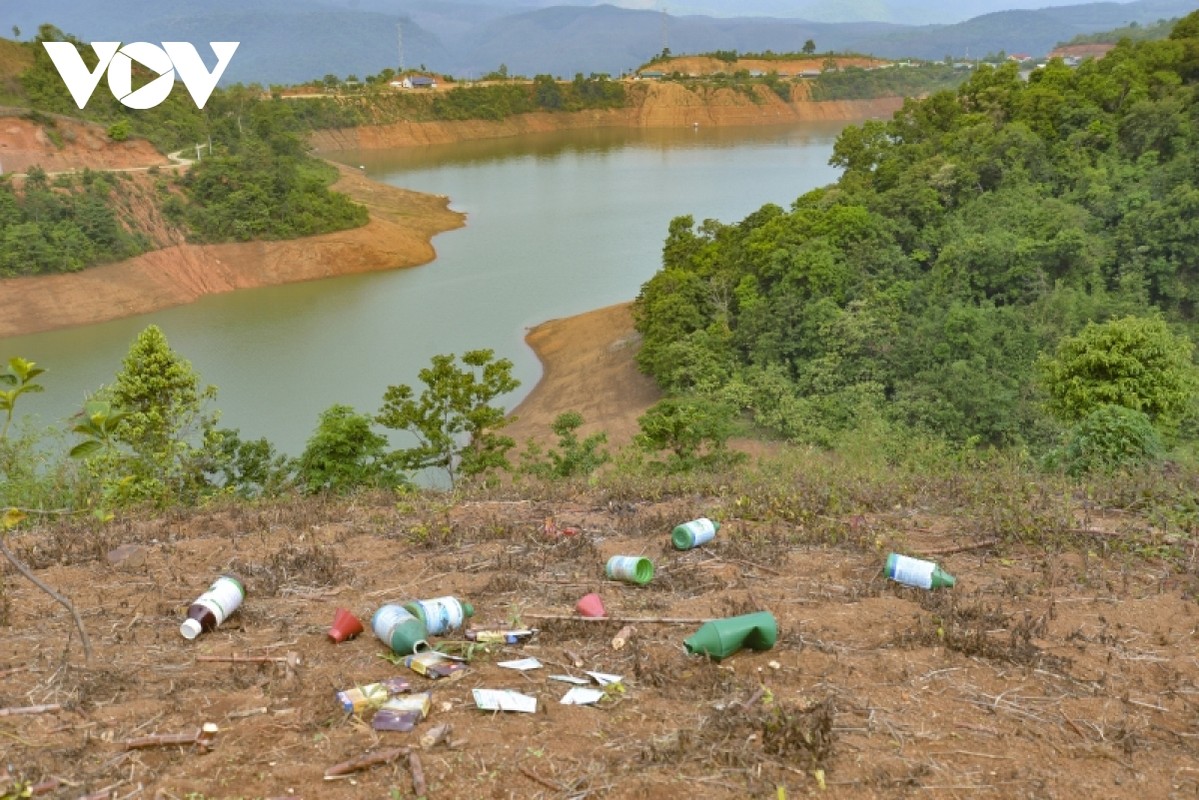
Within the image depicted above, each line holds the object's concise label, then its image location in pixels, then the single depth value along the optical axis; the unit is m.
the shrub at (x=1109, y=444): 7.07
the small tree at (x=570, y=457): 11.70
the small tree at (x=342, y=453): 10.93
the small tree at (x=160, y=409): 10.12
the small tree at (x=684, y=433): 12.65
